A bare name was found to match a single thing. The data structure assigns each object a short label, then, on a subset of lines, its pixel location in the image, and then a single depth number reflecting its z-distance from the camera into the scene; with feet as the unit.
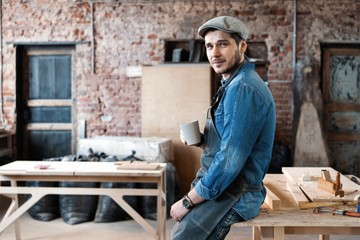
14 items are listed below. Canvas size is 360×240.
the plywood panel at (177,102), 18.33
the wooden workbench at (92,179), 12.03
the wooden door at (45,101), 20.45
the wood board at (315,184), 7.57
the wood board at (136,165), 12.30
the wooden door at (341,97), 19.45
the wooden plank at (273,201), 7.24
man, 6.15
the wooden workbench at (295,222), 6.59
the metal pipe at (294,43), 19.07
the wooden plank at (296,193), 7.39
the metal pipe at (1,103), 20.24
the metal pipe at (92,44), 19.80
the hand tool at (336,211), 6.86
